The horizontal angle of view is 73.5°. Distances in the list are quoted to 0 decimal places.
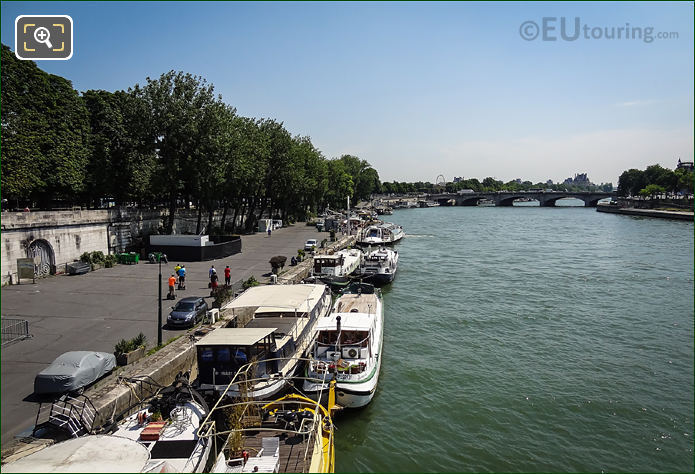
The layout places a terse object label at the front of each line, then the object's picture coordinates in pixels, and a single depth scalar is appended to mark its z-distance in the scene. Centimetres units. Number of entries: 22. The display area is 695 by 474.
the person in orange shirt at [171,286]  2625
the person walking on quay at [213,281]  2784
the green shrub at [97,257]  3533
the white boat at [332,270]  3512
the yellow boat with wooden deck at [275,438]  1124
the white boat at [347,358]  1628
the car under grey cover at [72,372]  1400
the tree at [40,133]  3278
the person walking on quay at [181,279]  2848
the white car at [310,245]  4785
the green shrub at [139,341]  1719
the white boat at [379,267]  3753
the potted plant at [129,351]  1644
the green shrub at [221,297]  2361
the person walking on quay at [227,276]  2938
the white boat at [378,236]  6278
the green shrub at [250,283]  2715
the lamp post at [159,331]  1784
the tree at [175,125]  4216
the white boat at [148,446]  911
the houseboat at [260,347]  1531
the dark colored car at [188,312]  2102
